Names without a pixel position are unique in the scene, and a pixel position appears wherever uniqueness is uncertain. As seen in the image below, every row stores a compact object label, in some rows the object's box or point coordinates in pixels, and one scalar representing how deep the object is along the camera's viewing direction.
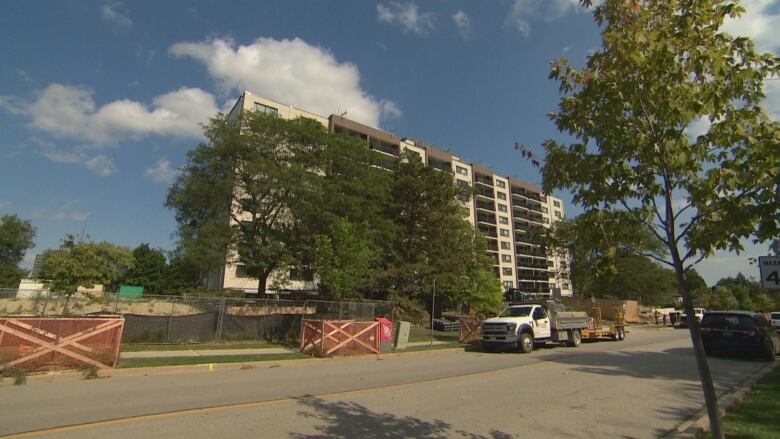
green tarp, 54.59
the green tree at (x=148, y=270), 67.12
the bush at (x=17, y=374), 10.23
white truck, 19.34
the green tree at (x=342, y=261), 21.84
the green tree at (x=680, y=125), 4.17
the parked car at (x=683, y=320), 46.81
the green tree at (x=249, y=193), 32.38
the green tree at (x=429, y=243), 33.41
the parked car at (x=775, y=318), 29.73
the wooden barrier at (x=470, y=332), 24.03
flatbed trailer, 24.94
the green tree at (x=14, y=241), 71.69
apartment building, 80.19
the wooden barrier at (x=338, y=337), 17.08
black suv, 16.12
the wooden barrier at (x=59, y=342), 11.05
